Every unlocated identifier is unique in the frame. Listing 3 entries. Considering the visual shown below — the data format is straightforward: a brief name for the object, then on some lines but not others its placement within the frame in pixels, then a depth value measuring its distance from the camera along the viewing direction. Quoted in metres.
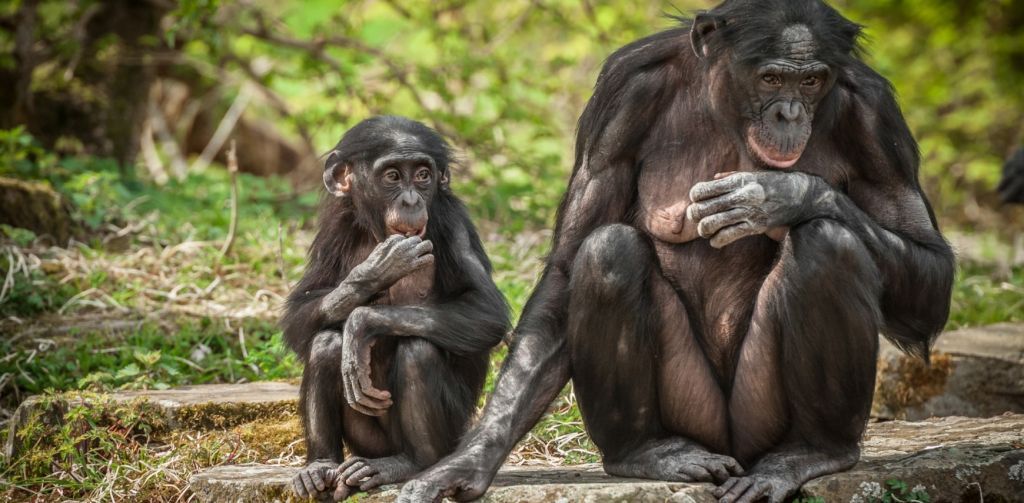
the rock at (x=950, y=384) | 14.95
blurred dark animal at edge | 20.08
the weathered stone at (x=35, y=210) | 17.70
